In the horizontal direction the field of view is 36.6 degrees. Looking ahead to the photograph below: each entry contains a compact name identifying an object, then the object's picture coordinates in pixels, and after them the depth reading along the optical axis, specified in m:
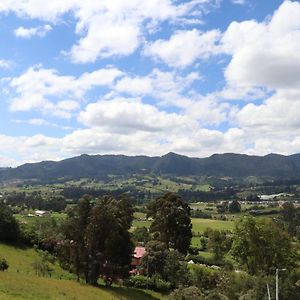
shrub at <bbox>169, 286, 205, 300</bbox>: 37.47
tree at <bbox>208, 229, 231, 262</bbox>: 73.81
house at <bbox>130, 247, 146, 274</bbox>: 66.18
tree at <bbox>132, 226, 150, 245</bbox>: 89.79
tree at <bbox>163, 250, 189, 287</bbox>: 50.03
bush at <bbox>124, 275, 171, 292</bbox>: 50.66
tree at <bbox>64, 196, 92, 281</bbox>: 47.19
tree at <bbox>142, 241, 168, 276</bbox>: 53.38
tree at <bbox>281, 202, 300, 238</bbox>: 108.88
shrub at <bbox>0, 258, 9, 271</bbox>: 45.95
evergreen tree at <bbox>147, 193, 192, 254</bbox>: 63.05
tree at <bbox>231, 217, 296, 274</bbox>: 51.47
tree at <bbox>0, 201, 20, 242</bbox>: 62.88
